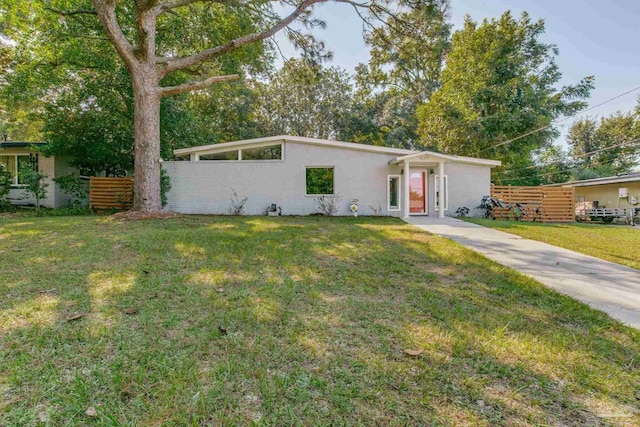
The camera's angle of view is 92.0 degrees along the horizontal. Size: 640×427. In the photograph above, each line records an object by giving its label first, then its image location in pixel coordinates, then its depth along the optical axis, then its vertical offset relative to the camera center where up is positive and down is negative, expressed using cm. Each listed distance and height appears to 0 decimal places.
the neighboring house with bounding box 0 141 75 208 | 1297 +167
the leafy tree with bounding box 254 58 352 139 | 2322 +781
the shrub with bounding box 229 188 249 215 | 1171 +27
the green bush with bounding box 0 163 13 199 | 1129 +100
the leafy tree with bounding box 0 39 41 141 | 1291 +587
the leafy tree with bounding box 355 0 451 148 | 2325 +921
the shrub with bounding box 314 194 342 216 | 1177 +19
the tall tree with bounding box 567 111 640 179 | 2705 +626
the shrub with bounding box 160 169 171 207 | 1122 +88
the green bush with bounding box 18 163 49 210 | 1054 +98
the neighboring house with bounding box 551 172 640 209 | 1608 +100
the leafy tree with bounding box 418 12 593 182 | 1767 +675
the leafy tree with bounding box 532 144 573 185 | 2842 +411
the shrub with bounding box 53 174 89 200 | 1177 +89
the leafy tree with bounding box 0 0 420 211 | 896 +621
